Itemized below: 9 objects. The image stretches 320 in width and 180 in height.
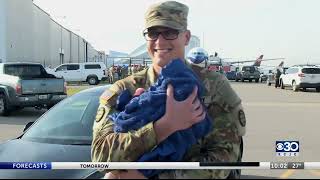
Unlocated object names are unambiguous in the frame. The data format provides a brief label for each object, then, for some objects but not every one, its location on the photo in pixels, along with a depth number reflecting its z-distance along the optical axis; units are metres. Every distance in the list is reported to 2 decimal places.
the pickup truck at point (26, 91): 11.77
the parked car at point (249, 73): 39.61
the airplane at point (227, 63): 38.94
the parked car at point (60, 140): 2.88
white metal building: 25.16
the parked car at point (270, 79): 33.68
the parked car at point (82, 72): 31.24
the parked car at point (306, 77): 24.34
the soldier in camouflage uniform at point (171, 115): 1.60
